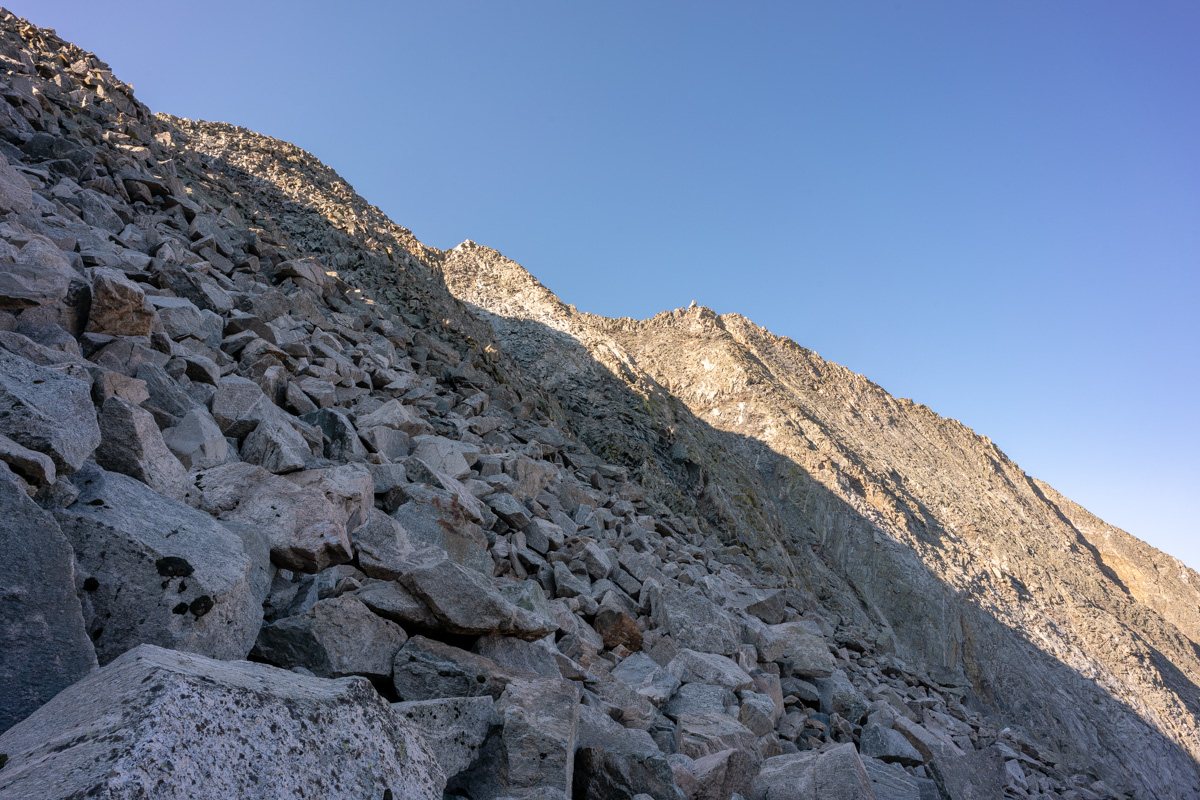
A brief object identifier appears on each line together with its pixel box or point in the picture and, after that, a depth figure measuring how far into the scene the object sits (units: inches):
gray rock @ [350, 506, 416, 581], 153.6
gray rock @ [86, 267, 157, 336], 172.2
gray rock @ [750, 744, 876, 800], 152.6
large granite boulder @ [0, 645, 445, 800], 58.2
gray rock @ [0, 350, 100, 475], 99.2
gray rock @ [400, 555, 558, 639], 140.5
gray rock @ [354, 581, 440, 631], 136.3
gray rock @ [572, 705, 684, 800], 127.2
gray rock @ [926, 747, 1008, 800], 230.7
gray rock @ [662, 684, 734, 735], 197.5
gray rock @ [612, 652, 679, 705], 198.2
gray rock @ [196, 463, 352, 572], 145.6
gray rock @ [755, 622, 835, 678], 298.5
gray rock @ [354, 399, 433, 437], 263.7
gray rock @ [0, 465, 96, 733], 79.0
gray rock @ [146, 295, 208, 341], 213.3
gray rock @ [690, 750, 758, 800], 141.8
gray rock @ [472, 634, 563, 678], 147.7
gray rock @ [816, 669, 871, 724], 280.5
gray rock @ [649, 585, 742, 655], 251.8
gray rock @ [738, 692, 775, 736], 207.8
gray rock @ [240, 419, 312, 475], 173.9
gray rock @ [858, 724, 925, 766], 234.5
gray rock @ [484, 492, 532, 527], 250.5
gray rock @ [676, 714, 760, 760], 167.0
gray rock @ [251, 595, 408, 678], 119.3
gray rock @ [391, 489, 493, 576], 195.9
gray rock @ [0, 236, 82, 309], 152.8
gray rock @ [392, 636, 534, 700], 126.0
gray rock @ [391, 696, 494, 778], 108.3
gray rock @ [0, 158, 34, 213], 205.5
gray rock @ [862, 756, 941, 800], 185.2
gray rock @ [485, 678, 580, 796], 113.6
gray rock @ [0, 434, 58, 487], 91.7
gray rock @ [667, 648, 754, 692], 222.7
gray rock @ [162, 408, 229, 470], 153.3
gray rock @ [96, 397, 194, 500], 124.5
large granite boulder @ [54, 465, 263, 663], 96.3
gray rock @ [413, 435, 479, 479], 264.9
